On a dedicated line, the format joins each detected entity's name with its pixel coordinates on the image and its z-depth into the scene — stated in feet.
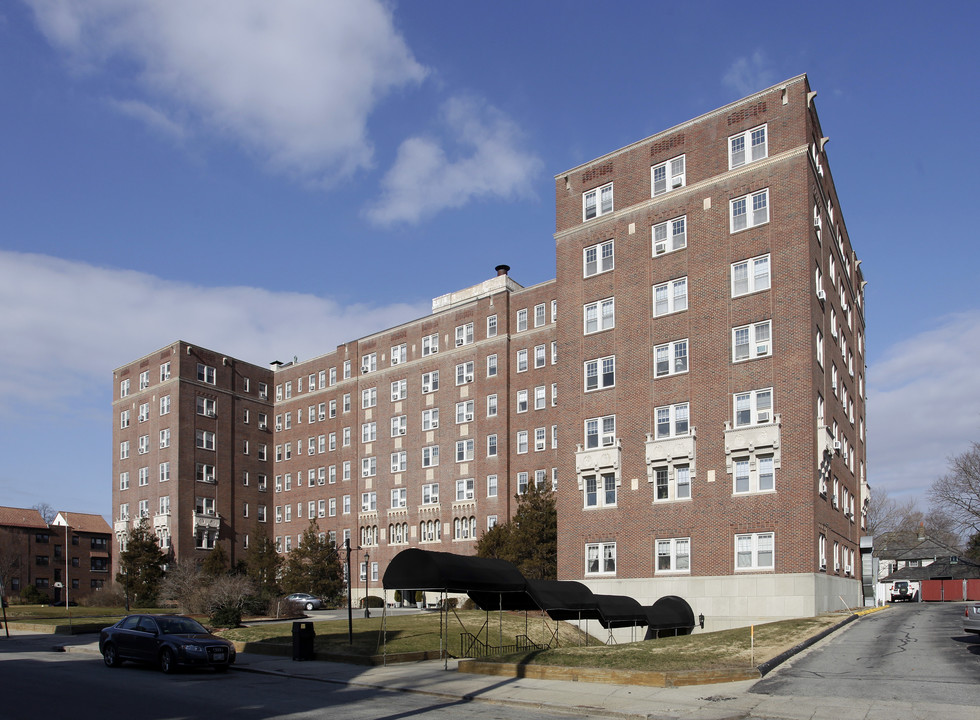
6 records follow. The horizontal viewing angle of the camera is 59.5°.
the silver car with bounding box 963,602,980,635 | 78.64
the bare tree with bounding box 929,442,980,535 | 245.86
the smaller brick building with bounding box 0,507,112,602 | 366.22
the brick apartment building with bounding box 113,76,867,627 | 129.29
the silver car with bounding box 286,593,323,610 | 202.59
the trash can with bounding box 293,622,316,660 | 92.68
